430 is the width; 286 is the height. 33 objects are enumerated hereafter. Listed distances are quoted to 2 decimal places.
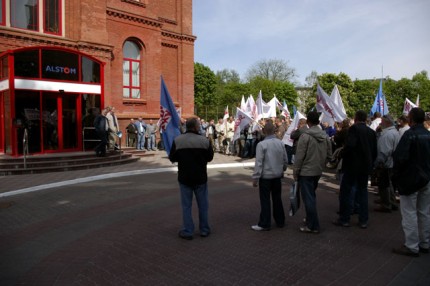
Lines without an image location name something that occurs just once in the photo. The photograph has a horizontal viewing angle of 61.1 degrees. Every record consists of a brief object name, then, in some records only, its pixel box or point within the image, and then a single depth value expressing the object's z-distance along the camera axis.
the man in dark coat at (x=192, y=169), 5.87
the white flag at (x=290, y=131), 12.01
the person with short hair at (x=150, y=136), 20.83
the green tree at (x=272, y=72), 71.31
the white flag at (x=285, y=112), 18.08
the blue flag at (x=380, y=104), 16.63
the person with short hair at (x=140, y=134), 20.16
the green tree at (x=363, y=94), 67.34
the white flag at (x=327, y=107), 11.25
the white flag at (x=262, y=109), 17.38
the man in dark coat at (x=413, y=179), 5.11
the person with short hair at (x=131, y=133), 20.25
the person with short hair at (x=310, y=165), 6.12
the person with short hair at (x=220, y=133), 20.92
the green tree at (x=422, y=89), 62.25
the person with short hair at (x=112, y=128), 15.21
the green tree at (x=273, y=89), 64.31
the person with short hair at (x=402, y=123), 7.81
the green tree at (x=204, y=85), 70.75
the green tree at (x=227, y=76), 82.25
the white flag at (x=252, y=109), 17.03
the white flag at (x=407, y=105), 15.77
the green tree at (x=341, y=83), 64.81
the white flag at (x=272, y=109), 17.77
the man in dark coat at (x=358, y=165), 6.42
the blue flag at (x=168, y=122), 7.71
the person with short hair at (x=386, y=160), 7.11
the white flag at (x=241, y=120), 15.34
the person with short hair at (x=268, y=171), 6.24
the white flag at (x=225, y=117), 20.55
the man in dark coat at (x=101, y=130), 14.63
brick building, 14.16
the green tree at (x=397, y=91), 65.44
